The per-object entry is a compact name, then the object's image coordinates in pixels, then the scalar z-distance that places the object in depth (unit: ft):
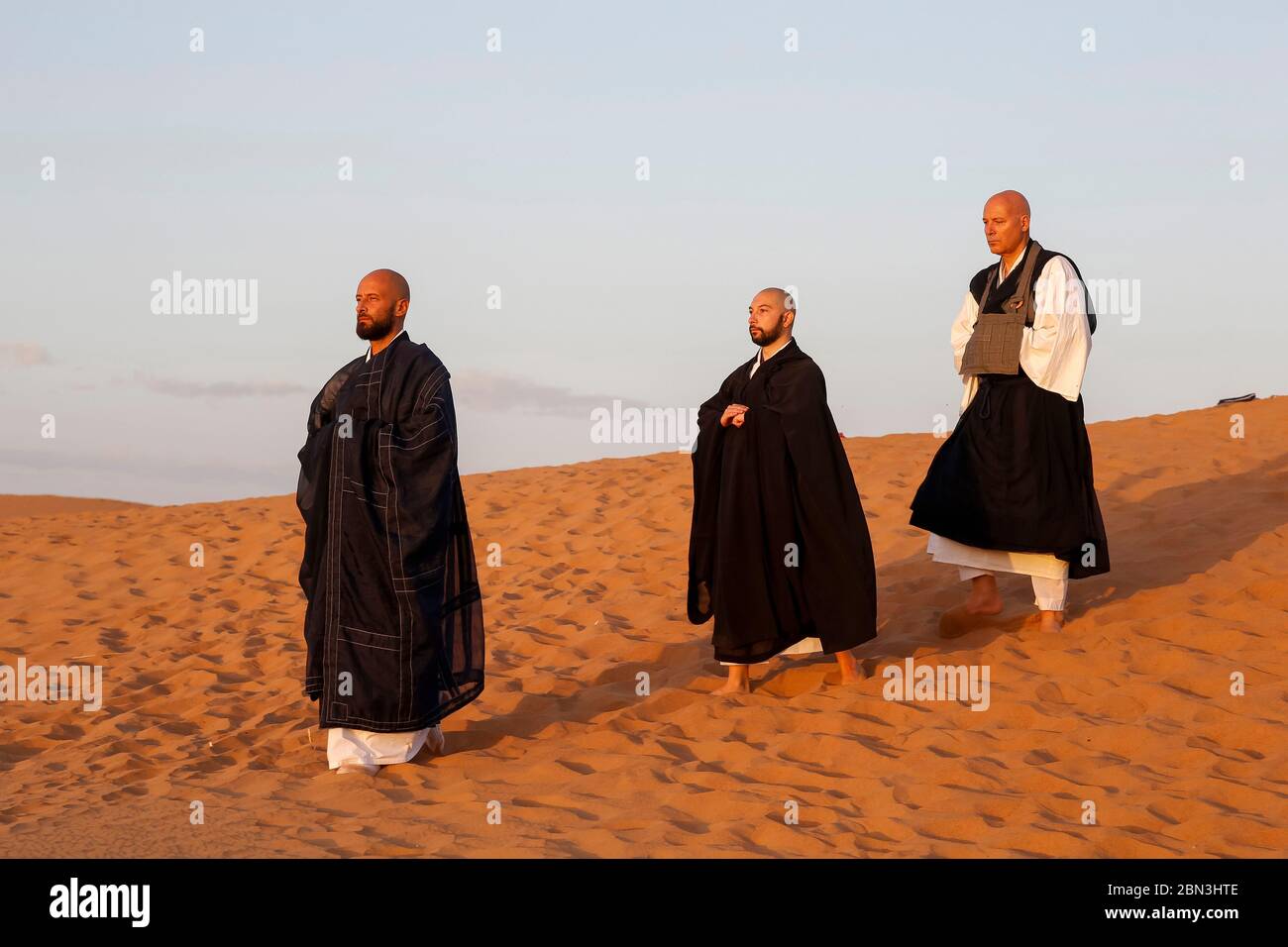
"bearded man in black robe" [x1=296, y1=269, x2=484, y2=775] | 20.03
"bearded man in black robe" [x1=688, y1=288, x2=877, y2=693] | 22.76
